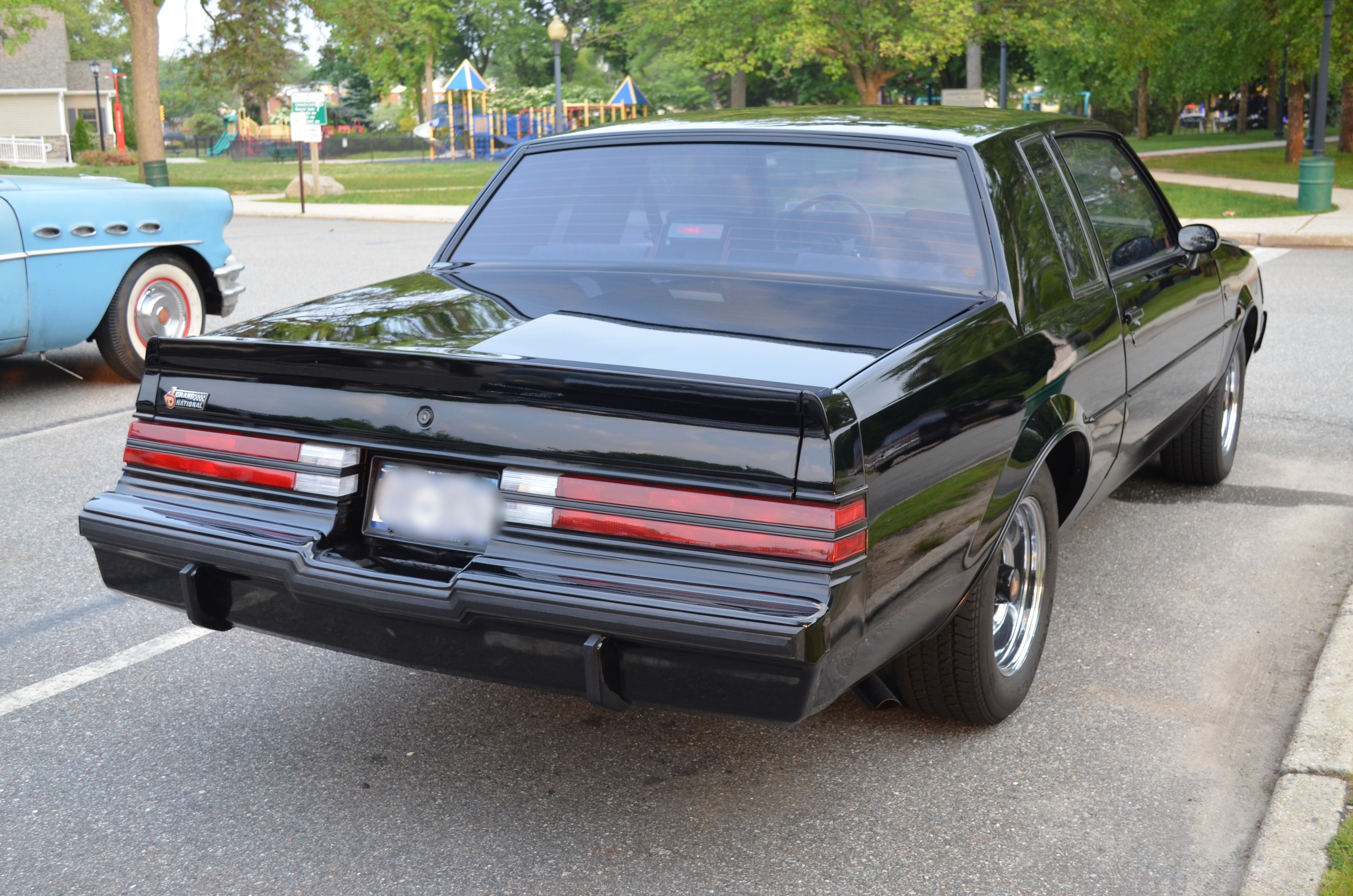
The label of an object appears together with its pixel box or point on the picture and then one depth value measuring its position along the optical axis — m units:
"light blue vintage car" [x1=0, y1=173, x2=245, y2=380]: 6.87
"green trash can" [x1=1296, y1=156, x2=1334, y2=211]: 18.73
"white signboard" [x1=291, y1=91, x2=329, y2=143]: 23.31
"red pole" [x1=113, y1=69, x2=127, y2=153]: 59.88
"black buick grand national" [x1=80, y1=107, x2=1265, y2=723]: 2.46
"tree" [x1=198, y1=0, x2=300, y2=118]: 32.84
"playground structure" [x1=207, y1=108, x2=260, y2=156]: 64.88
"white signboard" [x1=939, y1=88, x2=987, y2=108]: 27.16
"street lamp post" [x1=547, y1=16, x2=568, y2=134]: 30.33
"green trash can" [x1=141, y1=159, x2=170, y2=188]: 24.48
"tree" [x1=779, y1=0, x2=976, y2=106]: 26.73
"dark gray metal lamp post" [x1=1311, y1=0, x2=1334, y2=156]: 18.02
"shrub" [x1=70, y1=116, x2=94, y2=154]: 51.75
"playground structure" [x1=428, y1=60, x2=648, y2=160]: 54.09
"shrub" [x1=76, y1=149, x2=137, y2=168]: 46.38
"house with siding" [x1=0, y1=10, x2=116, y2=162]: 58.72
